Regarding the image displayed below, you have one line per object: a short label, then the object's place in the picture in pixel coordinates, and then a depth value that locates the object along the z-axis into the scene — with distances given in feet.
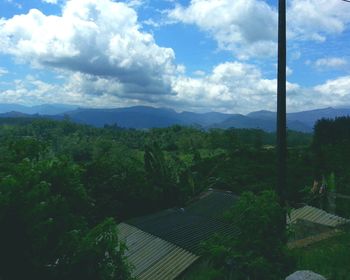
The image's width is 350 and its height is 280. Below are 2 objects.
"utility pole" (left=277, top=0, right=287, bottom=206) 27.96
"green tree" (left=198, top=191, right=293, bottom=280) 21.09
